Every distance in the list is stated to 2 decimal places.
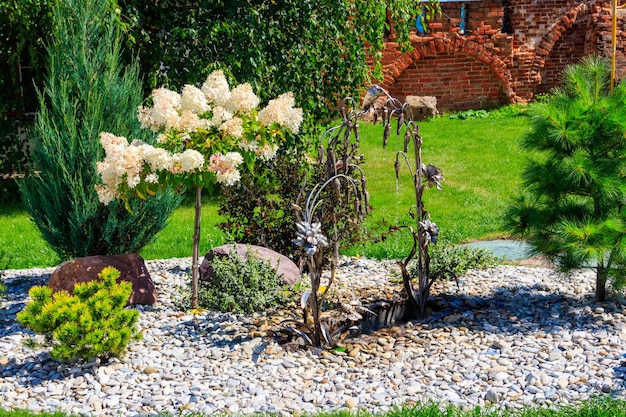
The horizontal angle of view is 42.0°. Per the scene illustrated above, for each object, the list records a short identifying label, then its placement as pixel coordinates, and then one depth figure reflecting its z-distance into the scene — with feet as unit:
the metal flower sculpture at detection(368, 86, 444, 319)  17.57
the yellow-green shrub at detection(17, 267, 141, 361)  14.82
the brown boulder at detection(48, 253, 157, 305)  18.17
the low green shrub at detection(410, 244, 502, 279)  20.67
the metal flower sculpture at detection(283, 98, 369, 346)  15.31
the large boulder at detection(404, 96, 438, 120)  50.60
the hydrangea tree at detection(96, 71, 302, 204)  16.33
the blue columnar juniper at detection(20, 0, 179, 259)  20.43
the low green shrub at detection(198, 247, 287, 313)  18.25
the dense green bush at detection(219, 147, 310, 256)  22.49
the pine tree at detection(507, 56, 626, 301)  17.33
